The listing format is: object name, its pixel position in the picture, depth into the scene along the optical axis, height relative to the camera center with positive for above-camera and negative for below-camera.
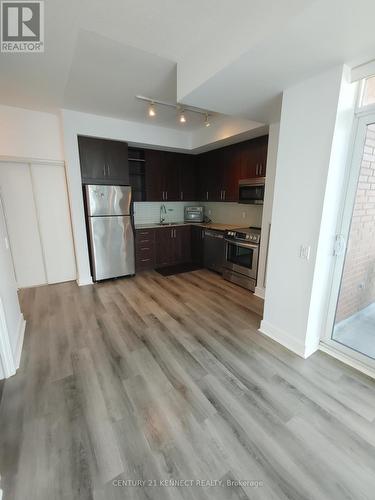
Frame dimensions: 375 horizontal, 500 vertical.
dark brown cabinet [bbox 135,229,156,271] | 4.54 -1.03
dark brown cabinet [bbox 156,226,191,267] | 4.84 -1.02
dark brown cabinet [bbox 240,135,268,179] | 3.61 +0.71
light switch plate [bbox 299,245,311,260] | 2.09 -0.48
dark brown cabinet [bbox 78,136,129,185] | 3.70 +0.65
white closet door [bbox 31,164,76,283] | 3.75 -0.39
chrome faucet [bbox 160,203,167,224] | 5.37 -0.33
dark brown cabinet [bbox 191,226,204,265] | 4.96 -1.00
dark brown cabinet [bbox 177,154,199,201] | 5.16 +0.51
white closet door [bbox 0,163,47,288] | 3.53 -0.41
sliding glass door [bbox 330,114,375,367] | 1.98 -0.61
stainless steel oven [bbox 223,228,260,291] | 3.67 -0.99
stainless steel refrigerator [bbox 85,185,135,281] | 3.80 -0.54
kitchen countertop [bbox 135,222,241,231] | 4.50 -0.55
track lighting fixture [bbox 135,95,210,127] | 2.95 +1.31
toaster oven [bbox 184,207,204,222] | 5.43 -0.35
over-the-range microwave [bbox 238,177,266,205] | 3.64 +0.16
